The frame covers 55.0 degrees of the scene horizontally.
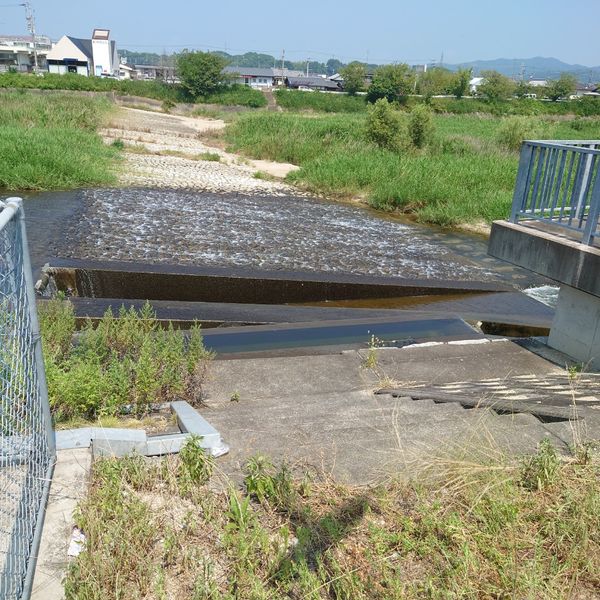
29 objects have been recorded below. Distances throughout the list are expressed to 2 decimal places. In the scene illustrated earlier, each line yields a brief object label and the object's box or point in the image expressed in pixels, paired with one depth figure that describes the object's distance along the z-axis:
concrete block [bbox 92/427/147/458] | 3.34
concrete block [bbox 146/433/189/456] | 3.42
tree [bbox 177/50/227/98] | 60.03
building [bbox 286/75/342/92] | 96.62
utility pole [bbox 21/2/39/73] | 80.20
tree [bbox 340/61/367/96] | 76.64
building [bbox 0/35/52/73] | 87.31
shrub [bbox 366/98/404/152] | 22.33
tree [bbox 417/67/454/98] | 81.31
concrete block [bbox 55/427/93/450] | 3.32
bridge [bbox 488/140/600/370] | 5.55
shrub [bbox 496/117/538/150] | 24.34
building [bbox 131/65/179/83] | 101.64
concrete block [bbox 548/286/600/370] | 6.03
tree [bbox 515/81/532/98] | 80.28
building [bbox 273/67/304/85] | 103.25
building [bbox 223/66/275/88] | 106.62
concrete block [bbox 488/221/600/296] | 5.49
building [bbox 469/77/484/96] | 83.19
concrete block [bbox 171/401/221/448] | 3.55
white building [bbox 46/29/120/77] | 83.69
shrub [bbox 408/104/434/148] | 22.09
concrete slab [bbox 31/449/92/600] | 2.43
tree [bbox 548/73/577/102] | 80.75
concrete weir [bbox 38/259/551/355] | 7.61
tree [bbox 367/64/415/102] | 68.19
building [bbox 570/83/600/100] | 125.16
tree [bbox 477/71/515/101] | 73.94
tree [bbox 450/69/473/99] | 75.38
